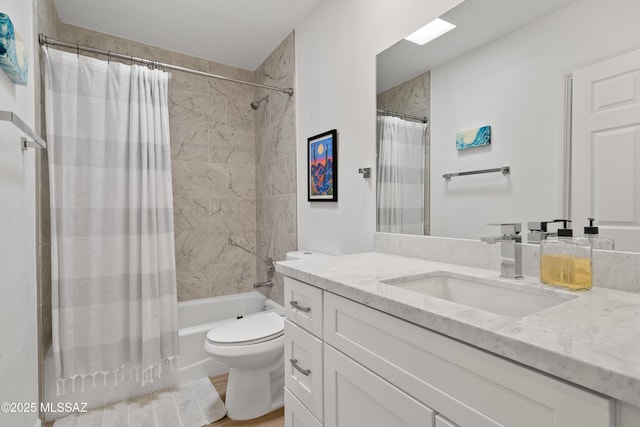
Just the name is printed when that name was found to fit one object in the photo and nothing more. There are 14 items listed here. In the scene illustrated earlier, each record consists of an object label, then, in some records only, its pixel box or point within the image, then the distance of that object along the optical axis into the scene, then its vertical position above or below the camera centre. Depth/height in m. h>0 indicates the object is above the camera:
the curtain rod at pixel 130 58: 1.74 +0.97
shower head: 2.82 +0.99
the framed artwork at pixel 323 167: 1.93 +0.28
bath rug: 1.73 -1.20
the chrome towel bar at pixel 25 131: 0.82 +0.26
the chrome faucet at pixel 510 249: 0.98 -0.13
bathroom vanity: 0.47 -0.30
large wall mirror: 0.84 +0.32
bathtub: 1.82 -0.99
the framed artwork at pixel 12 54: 0.88 +0.49
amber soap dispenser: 0.83 -0.15
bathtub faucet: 2.62 -0.65
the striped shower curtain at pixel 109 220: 1.81 -0.07
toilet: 1.71 -0.86
